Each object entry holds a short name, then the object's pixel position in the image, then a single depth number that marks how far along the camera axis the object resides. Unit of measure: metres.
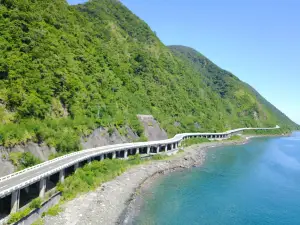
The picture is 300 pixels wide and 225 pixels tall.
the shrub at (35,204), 33.19
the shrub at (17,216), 29.87
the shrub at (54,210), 35.53
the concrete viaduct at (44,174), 31.95
